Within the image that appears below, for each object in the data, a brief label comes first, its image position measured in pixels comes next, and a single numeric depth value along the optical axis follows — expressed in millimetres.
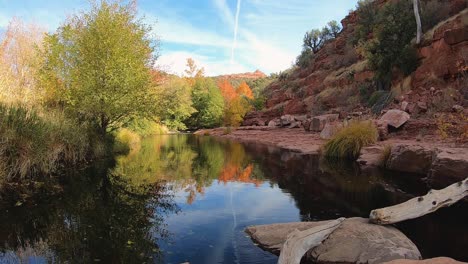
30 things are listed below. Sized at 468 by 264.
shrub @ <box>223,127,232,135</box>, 40531
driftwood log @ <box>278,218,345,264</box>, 4472
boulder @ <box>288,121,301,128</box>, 32609
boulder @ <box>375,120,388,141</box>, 15188
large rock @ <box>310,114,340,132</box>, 24891
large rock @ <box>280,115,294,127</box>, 34678
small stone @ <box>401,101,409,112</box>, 17897
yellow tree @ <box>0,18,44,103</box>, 13167
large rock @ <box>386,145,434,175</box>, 10541
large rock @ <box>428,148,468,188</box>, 7886
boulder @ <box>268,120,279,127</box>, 37325
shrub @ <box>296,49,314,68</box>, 50562
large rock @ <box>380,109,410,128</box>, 15784
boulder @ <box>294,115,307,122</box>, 33919
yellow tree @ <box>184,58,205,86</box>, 64438
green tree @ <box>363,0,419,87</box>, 22906
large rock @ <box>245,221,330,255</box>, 5290
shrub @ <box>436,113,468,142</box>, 11123
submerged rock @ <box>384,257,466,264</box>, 3607
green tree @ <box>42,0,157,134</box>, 14727
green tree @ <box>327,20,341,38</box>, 52250
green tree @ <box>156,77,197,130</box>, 49438
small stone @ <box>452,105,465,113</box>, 13716
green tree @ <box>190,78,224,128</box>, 55500
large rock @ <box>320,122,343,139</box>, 18997
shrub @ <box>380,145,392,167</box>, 12008
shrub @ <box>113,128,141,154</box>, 18644
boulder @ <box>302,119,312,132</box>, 26867
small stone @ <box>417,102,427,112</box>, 17016
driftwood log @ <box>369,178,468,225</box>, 5594
